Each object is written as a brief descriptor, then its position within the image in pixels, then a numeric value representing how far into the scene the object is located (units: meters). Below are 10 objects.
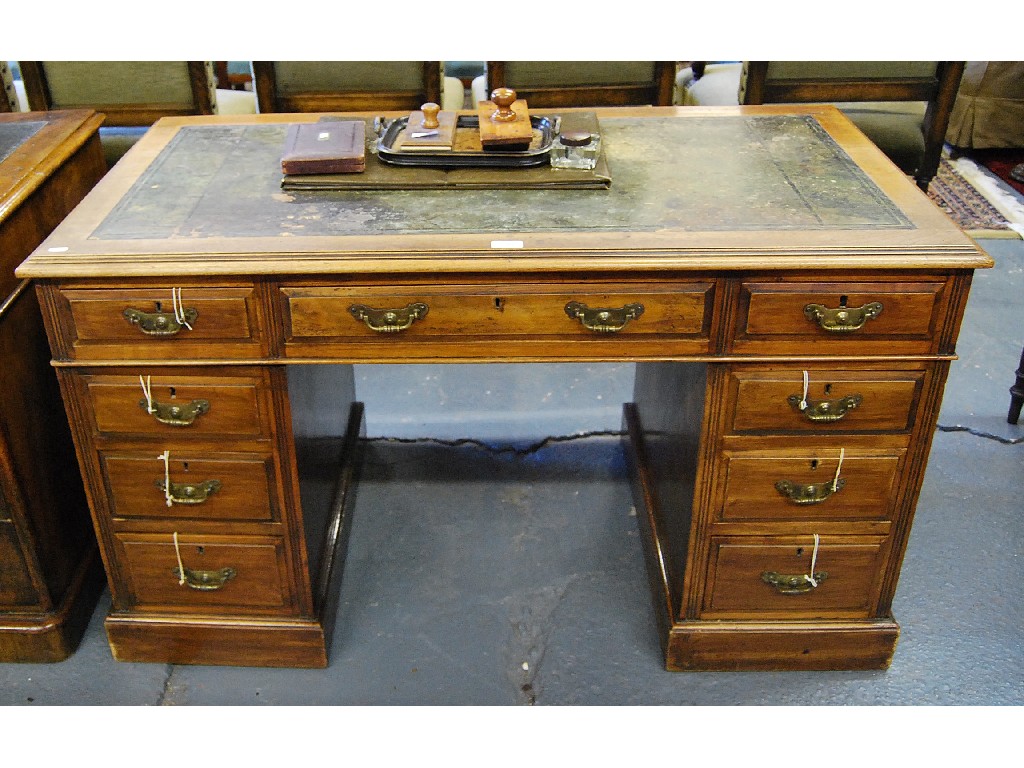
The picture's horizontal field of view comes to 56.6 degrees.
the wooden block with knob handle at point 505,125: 1.82
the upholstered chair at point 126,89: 2.65
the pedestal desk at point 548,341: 1.58
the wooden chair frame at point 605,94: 2.75
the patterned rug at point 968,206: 3.71
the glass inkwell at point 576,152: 1.84
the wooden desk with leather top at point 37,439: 1.79
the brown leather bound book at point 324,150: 1.79
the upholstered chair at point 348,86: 2.68
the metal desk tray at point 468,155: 1.84
